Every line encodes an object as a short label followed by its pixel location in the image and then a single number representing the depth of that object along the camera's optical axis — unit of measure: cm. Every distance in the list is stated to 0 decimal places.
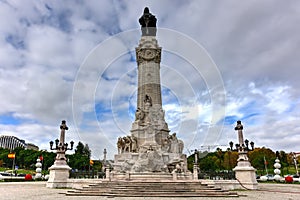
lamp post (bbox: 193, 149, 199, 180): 2100
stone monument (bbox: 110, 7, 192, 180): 2383
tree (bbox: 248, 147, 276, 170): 5759
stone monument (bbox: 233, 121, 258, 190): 2284
